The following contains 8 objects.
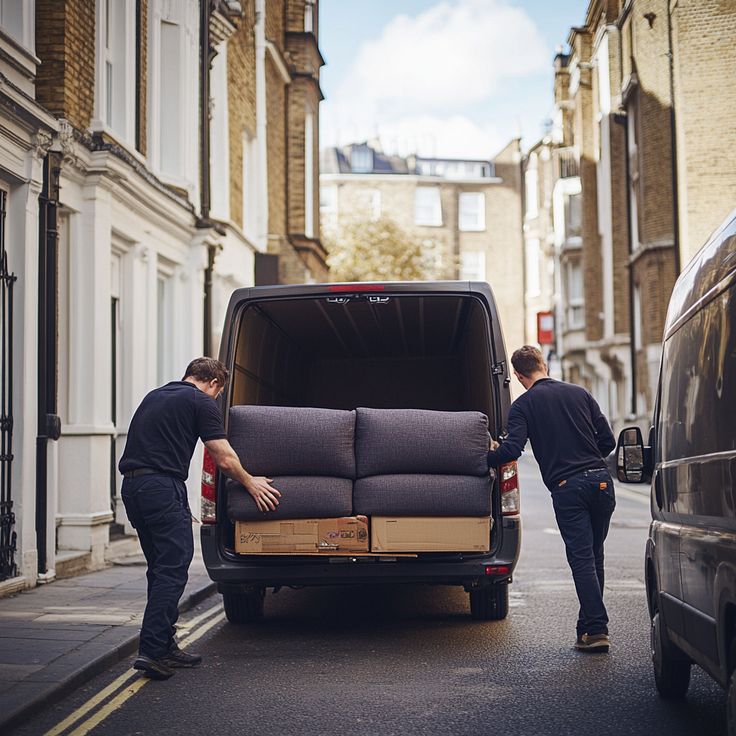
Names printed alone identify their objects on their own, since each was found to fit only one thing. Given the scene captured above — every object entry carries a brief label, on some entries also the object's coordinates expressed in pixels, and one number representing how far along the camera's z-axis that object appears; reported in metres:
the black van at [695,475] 4.37
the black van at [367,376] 7.48
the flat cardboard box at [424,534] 7.38
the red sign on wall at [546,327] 54.53
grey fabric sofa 7.38
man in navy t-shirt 6.64
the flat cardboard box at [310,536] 7.39
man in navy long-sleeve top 7.21
